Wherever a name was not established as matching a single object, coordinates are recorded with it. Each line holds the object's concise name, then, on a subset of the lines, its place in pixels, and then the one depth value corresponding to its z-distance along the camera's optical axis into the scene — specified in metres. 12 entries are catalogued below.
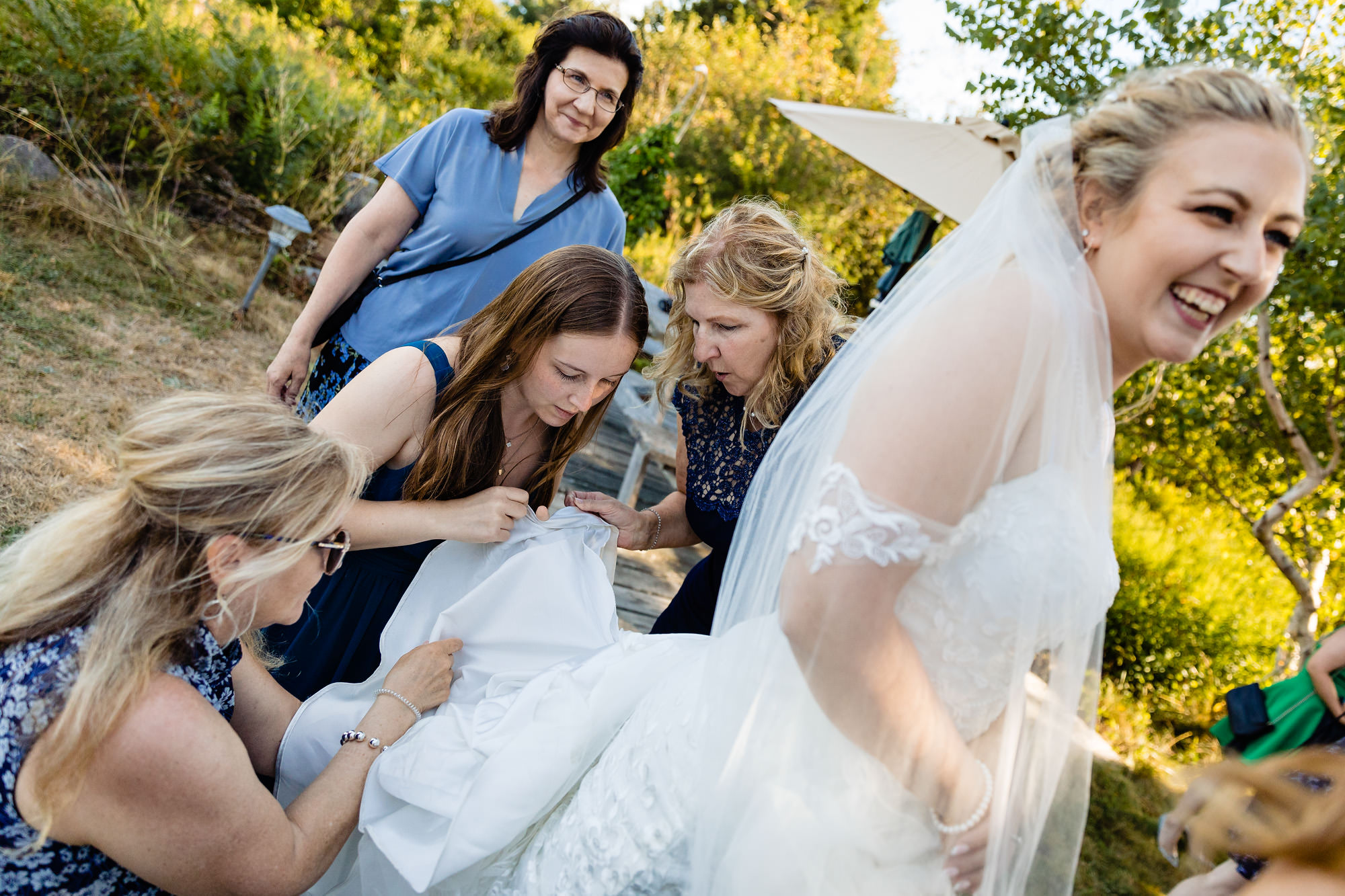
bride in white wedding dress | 1.17
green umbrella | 8.53
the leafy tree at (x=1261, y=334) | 4.44
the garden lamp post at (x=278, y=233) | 6.24
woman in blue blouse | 2.75
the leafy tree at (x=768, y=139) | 13.60
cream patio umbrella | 6.90
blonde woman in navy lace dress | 2.38
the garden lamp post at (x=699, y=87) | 11.11
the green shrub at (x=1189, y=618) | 6.08
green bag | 3.11
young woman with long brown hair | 2.05
